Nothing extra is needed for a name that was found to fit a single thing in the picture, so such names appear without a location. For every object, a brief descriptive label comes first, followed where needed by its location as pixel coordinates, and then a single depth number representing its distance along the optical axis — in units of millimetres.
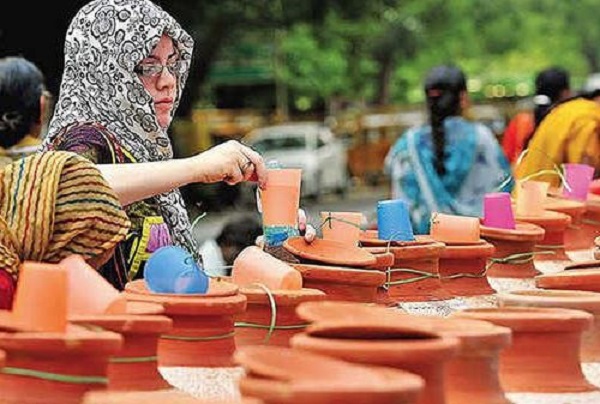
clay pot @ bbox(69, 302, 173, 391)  3741
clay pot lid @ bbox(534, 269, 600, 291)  4776
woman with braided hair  10313
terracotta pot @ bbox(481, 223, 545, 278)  6247
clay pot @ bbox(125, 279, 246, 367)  4128
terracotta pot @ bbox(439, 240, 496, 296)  5793
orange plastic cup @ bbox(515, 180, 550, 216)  7061
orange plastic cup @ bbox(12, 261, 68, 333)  3514
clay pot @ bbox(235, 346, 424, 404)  2932
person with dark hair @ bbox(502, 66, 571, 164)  13203
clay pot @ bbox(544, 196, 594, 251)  7386
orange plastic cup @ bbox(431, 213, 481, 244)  5908
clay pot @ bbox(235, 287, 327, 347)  4387
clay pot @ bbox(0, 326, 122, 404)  3459
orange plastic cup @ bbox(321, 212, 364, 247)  5477
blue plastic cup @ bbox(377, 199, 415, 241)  5702
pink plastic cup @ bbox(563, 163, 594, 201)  7955
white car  38097
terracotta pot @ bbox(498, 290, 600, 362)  4123
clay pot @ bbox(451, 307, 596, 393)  3951
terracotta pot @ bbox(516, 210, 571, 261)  6884
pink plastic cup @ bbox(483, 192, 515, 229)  6367
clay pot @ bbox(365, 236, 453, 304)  5492
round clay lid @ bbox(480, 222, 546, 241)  6243
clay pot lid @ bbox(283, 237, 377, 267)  4863
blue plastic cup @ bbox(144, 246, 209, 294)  4178
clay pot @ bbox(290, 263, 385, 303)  4779
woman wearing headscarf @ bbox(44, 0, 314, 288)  5539
